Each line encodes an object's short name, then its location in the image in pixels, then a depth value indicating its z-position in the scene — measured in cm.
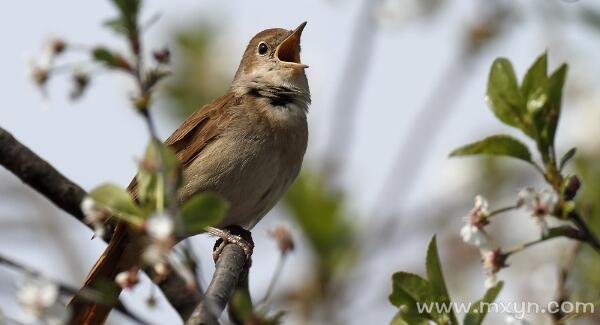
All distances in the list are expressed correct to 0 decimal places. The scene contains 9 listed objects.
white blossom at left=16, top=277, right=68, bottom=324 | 404
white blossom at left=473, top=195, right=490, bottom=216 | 535
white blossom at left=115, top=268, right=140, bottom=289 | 446
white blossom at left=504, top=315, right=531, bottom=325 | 495
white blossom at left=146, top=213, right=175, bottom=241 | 377
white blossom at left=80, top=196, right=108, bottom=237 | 437
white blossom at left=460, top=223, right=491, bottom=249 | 528
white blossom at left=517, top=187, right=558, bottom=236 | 492
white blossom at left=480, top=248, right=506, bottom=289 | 530
